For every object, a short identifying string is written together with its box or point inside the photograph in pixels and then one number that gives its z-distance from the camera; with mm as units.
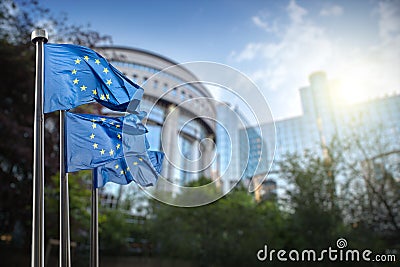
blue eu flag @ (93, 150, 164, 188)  4348
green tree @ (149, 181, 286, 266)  13531
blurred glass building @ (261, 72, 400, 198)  13063
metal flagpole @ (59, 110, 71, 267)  4062
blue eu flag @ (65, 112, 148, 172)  4223
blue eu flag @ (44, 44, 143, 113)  3988
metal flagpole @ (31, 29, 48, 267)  3385
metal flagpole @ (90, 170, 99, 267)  4465
